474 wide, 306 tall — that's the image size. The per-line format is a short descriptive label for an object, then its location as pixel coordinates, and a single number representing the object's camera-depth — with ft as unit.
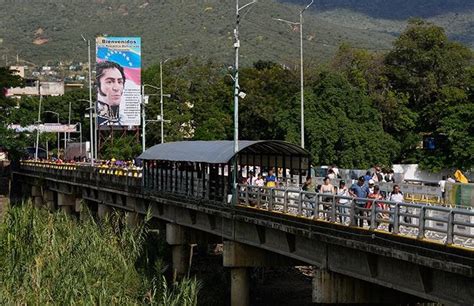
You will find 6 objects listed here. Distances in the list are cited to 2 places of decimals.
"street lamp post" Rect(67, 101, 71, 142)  430.00
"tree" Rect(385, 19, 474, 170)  243.40
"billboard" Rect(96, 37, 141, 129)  279.59
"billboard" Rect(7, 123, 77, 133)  400.47
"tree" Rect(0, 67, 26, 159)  254.27
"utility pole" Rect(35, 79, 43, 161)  328.88
